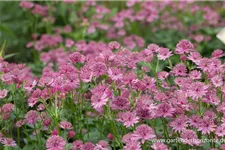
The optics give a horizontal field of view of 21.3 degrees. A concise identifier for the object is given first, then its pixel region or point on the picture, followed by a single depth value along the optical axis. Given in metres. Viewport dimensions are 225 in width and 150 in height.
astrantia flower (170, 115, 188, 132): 0.91
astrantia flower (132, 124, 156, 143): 0.88
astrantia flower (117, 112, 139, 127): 0.89
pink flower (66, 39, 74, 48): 1.49
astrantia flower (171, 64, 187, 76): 1.00
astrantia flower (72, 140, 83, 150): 0.95
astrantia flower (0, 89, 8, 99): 1.00
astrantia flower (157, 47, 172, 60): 1.00
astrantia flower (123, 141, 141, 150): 0.87
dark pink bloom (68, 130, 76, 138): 0.99
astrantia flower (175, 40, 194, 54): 0.99
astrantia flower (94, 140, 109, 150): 0.93
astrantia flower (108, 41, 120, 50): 1.05
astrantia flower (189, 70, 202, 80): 0.97
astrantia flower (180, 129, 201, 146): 0.88
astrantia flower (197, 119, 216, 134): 0.90
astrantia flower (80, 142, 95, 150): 0.93
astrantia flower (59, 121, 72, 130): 0.97
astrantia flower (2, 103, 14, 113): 0.99
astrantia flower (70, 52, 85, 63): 0.99
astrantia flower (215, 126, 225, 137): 0.89
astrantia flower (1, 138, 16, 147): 0.97
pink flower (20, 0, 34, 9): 1.61
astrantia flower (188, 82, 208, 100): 0.91
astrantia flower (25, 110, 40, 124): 0.98
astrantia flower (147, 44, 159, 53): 1.02
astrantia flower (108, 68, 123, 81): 0.93
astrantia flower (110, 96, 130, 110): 0.92
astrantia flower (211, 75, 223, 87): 0.94
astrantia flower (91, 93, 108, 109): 0.89
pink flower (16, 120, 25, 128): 1.02
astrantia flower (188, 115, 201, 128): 0.91
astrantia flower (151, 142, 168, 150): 0.87
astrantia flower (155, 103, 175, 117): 0.90
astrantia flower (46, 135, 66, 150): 0.89
